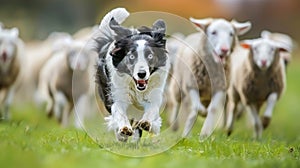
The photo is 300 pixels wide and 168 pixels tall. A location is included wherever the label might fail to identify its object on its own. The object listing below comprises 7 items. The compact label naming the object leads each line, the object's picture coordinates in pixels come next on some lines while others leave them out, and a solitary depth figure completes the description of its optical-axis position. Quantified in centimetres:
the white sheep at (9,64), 1334
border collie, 781
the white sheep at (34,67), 1697
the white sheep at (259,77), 1148
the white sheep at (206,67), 1007
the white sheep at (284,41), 1212
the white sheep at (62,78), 1368
